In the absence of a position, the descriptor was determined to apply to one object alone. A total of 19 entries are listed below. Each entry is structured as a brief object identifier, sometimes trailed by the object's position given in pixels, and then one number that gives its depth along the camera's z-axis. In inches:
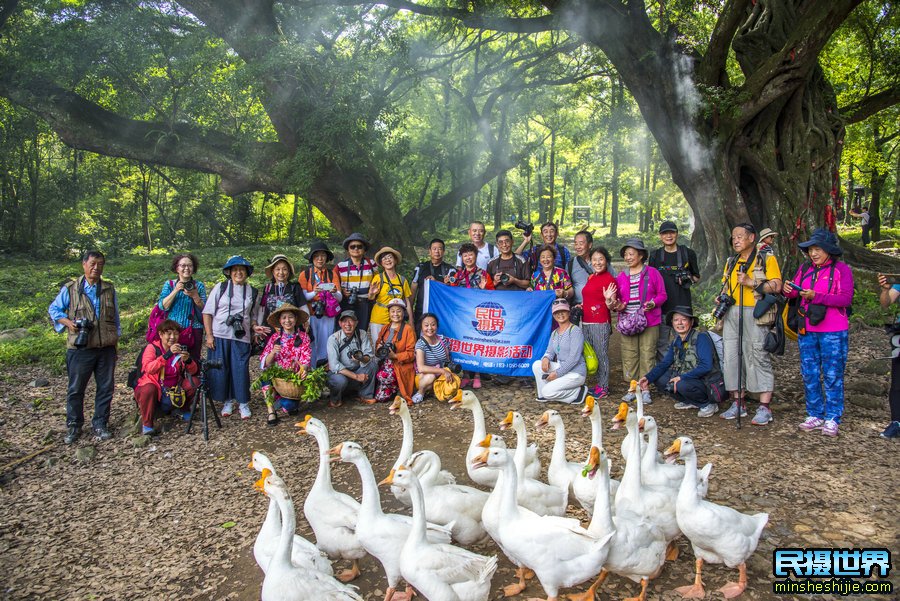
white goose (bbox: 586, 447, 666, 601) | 143.3
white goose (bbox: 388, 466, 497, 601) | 137.1
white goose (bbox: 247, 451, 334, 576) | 149.9
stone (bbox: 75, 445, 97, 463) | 253.1
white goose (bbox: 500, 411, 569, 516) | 173.2
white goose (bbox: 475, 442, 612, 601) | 140.7
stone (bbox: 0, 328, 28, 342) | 453.7
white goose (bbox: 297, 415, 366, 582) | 163.3
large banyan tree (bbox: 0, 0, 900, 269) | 423.5
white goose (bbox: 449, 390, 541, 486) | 197.5
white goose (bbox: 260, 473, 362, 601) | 133.8
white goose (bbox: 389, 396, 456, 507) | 182.9
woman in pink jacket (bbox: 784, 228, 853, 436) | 237.1
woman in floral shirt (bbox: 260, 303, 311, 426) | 293.3
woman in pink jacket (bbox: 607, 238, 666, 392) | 287.4
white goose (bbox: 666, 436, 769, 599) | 144.4
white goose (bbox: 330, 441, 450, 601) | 150.3
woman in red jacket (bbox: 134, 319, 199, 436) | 274.4
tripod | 270.2
